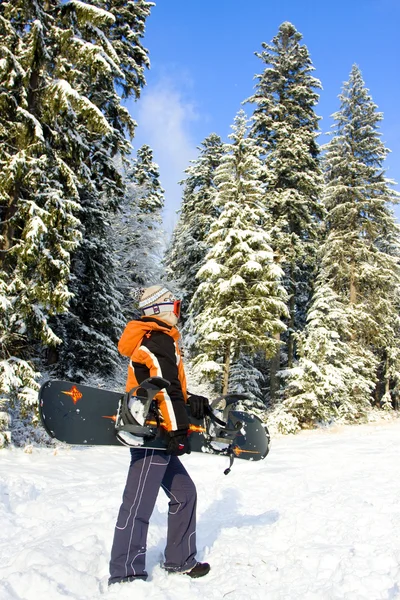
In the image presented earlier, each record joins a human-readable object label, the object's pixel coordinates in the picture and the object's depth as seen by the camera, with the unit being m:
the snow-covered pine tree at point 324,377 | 15.94
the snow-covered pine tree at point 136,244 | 21.62
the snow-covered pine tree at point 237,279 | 15.48
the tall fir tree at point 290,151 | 19.47
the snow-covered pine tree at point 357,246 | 18.38
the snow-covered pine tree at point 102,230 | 14.39
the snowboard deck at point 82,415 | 3.31
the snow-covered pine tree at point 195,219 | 25.14
